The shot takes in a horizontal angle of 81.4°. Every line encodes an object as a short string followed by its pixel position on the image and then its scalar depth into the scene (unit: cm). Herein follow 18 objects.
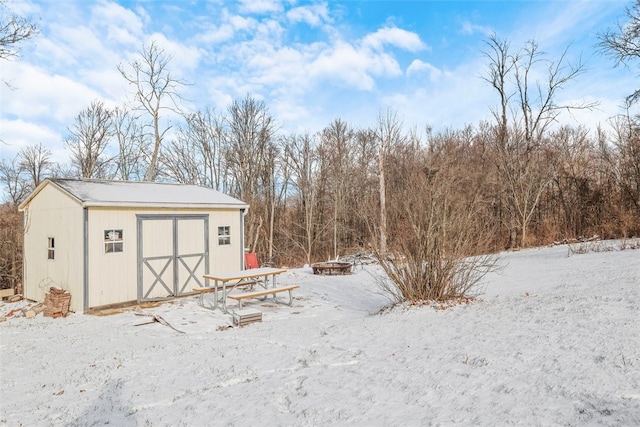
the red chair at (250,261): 1163
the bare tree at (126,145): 2275
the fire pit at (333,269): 1186
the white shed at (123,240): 782
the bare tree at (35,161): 2244
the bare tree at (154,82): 1792
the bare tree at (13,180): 2128
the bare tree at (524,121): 1788
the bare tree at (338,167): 2103
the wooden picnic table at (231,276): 735
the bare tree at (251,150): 2153
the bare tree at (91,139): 2177
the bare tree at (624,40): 1376
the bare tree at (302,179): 2128
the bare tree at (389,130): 1914
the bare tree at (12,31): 790
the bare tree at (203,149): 2245
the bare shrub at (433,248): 607
